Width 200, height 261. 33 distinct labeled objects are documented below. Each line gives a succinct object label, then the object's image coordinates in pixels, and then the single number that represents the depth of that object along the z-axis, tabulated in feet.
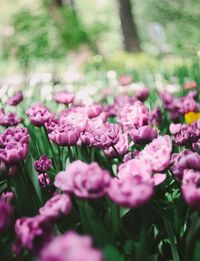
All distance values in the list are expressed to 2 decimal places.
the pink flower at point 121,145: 4.98
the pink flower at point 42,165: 4.99
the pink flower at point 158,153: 3.75
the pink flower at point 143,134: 5.10
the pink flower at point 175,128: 5.62
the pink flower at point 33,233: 3.03
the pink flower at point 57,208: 3.27
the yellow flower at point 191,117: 6.89
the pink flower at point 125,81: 12.36
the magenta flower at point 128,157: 4.91
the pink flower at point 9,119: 6.38
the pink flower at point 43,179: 5.07
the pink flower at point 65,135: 4.94
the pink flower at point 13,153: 4.34
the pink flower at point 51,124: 5.66
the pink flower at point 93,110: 6.48
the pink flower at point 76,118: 5.49
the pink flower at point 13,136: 4.80
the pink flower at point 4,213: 2.94
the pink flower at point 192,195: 3.07
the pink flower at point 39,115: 5.88
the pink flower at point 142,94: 8.99
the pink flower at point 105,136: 4.73
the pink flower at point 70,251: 2.00
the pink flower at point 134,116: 5.86
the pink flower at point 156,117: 7.40
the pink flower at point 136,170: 3.53
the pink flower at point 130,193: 2.89
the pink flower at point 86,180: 2.99
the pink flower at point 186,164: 3.98
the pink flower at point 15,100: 8.44
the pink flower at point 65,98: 8.15
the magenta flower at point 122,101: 7.93
